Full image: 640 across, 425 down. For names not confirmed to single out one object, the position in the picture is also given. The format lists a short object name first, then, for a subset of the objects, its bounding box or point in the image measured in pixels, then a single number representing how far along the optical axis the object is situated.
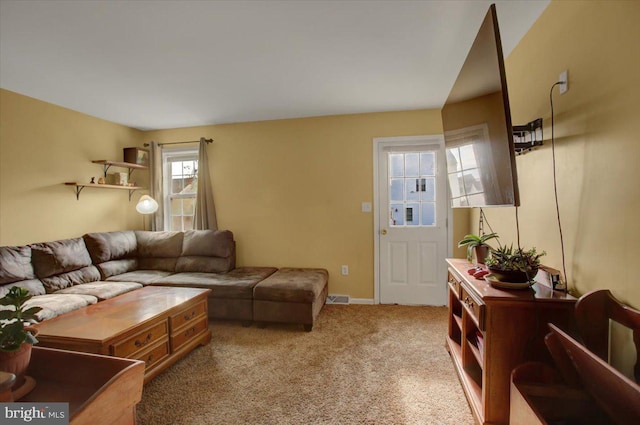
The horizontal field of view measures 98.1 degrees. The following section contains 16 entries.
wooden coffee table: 1.71
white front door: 3.36
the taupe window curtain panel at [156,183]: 4.01
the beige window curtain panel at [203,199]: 3.83
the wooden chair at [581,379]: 0.84
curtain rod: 3.87
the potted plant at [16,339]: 1.01
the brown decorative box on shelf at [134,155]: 3.82
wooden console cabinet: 1.34
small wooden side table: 0.95
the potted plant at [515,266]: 1.42
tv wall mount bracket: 1.71
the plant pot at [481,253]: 1.97
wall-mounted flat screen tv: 1.28
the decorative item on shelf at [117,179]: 3.71
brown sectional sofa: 2.51
